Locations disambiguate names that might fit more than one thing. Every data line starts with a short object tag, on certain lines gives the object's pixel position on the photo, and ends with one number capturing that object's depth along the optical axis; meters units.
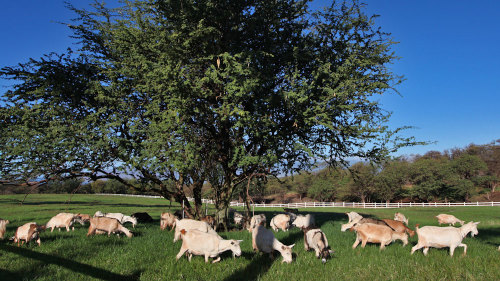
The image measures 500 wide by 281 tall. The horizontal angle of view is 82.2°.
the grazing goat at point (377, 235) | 9.80
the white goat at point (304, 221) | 16.34
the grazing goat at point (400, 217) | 18.30
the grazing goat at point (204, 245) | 8.38
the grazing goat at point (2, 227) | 10.28
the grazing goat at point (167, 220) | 15.26
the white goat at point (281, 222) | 15.71
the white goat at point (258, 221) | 14.90
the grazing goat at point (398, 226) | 11.02
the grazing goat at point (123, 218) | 16.25
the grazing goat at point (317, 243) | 8.82
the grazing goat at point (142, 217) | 19.38
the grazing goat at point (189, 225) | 10.72
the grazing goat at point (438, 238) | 8.78
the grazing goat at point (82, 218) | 15.30
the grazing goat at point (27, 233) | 9.66
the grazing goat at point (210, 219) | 14.98
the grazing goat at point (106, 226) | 11.62
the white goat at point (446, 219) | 20.66
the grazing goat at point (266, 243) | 8.63
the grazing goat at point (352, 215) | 17.87
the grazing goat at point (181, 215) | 16.33
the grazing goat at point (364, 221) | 11.65
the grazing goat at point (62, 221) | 13.00
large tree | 12.50
